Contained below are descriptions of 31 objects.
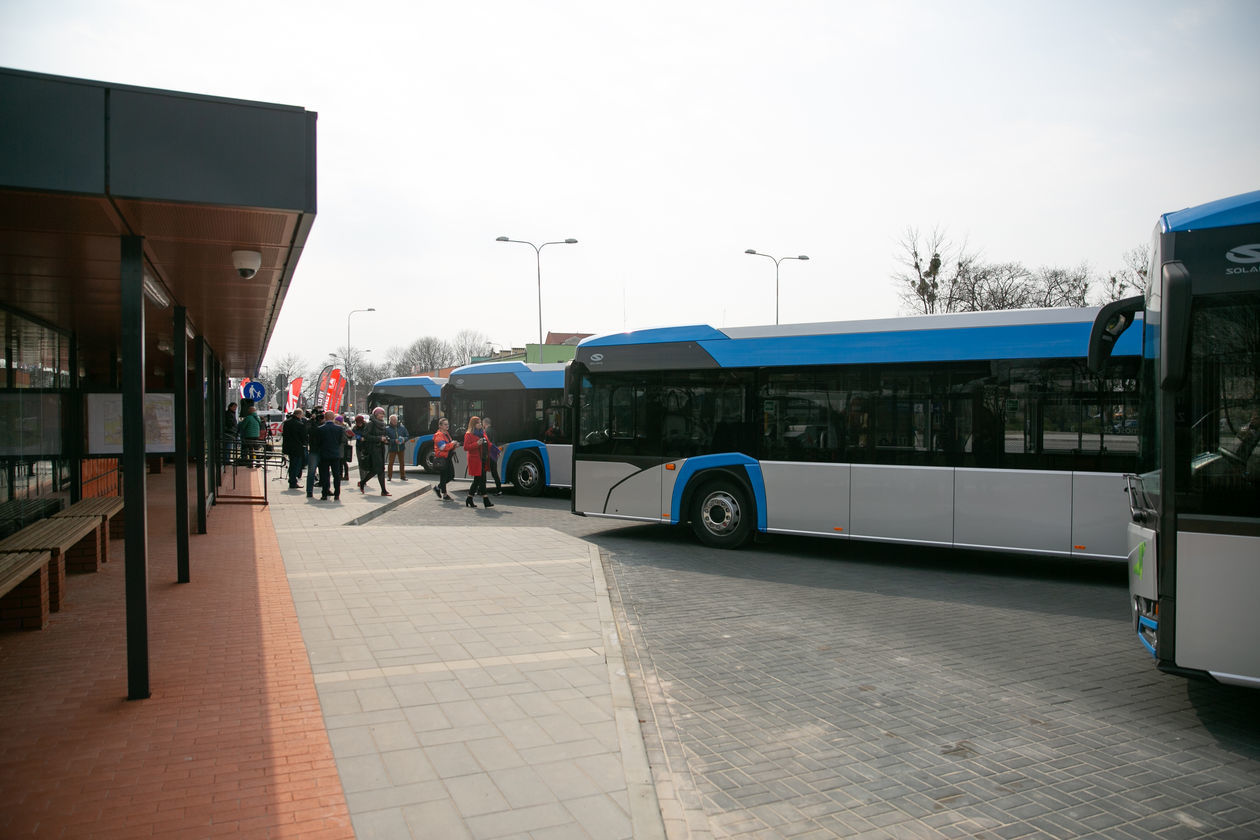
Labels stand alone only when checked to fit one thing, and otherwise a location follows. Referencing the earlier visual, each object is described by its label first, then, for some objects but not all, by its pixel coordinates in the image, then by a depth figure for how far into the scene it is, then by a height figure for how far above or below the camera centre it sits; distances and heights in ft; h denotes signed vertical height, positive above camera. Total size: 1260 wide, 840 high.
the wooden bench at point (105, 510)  31.35 -3.33
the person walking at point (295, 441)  67.00 -1.81
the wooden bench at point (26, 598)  21.45 -4.46
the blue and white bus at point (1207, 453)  16.39 -0.87
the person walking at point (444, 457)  60.95 -2.87
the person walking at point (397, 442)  74.29 -2.21
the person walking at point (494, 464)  60.34 -3.35
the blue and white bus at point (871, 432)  30.14 -0.77
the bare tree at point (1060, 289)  140.56 +20.21
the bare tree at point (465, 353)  337.72 +25.26
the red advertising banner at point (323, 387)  102.17 +3.73
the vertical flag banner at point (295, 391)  112.88 +3.65
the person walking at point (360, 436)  65.87 -1.52
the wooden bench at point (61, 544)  23.47 -3.51
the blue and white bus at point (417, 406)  86.74 +1.19
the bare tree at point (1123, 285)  123.51 +18.57
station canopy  13.92 +4.24
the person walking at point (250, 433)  78.59 -1.30
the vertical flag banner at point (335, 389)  101.29 +3.54
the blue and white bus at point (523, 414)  65.00 +0.21
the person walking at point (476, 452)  56.34 -2.34
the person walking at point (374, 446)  63.77 -2.13
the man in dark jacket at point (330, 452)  57.67 -2.28
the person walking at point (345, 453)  61.76 -2.79
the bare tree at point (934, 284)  119.55 +18.02
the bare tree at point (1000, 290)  134.68 +19.54
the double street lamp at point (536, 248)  127.85 +25.69
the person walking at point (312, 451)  58.23 -2.23
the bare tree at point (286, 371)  266.40 +15.99
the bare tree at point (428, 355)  331.36 +24.19
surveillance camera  20.07 +3.76
